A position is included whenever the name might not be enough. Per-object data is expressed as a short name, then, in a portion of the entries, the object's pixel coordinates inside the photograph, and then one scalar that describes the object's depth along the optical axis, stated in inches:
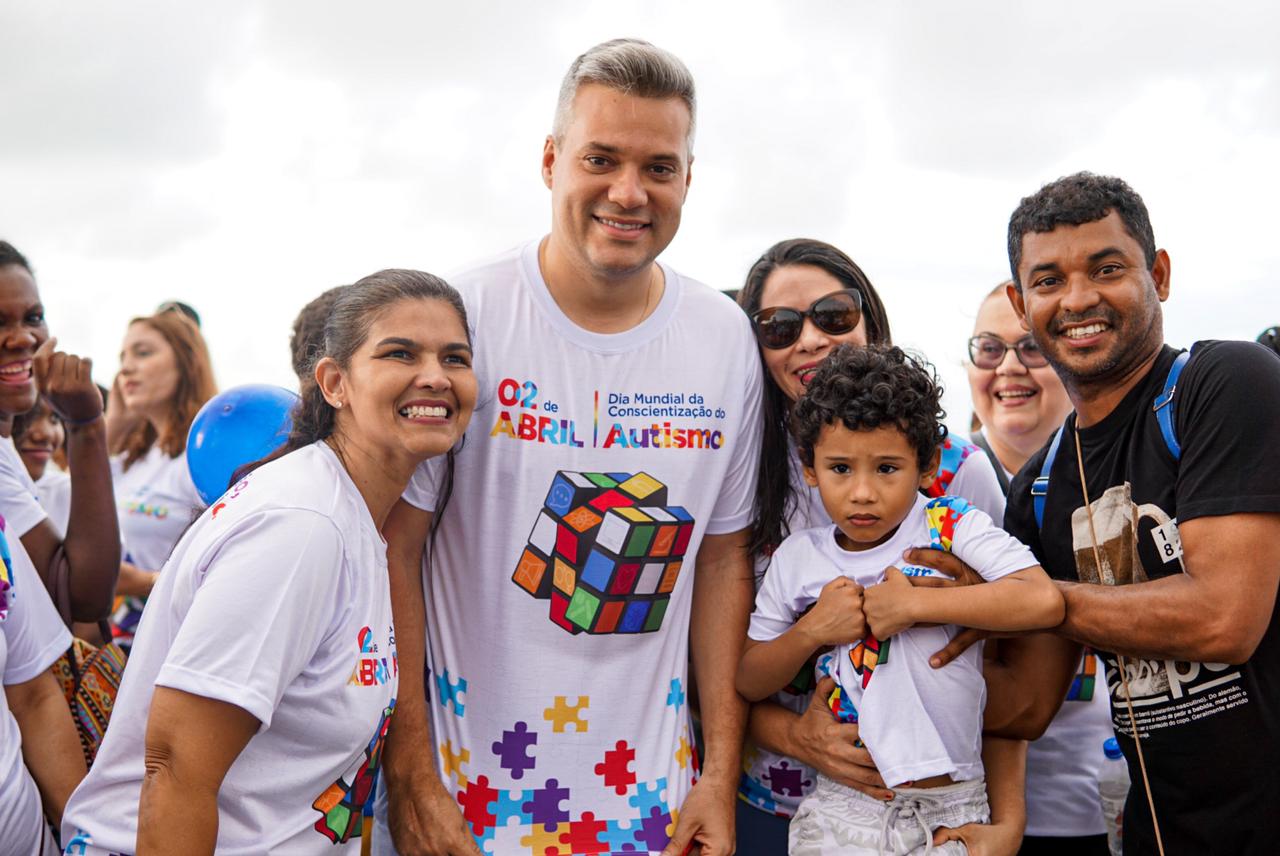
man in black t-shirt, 102.8
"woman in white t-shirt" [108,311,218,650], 207.3
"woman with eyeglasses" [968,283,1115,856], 136.9
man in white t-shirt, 113.4
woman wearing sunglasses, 124.8
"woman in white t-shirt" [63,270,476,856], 83.0
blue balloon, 137.9
